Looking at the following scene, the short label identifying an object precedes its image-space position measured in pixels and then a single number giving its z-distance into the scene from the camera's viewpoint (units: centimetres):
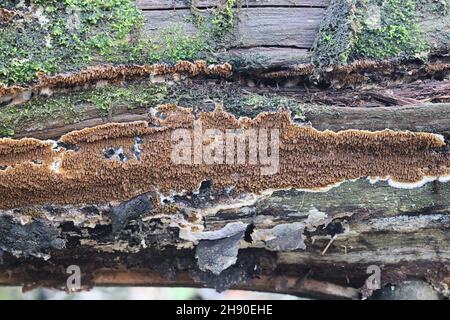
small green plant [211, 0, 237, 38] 39
